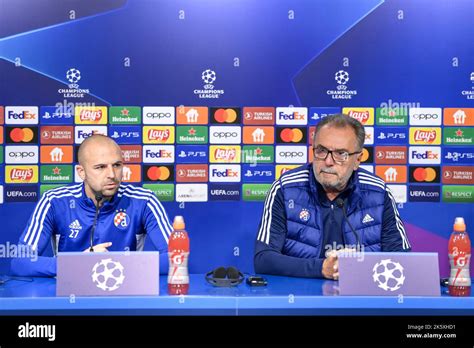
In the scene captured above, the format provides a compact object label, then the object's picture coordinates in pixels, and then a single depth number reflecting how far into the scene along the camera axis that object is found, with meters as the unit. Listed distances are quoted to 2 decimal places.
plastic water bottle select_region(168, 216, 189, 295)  2.04
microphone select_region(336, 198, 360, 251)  2.39
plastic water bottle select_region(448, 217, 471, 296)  2.04
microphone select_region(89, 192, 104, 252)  2.59
